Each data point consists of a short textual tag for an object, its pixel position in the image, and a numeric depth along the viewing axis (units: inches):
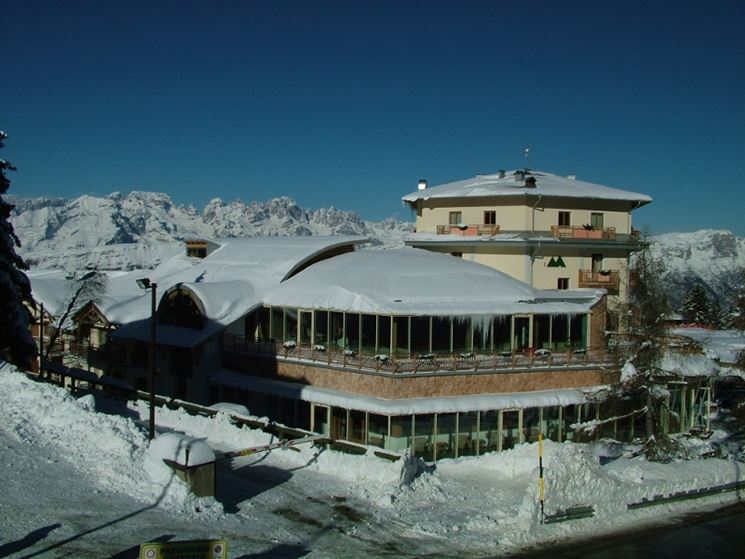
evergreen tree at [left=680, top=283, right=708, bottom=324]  3690.7
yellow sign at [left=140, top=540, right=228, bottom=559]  497.0
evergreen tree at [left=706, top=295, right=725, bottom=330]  3537.4
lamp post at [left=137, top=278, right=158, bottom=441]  892.6
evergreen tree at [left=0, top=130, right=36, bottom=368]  1154.7
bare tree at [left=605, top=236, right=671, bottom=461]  1093.8
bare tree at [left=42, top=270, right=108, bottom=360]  1754.4
